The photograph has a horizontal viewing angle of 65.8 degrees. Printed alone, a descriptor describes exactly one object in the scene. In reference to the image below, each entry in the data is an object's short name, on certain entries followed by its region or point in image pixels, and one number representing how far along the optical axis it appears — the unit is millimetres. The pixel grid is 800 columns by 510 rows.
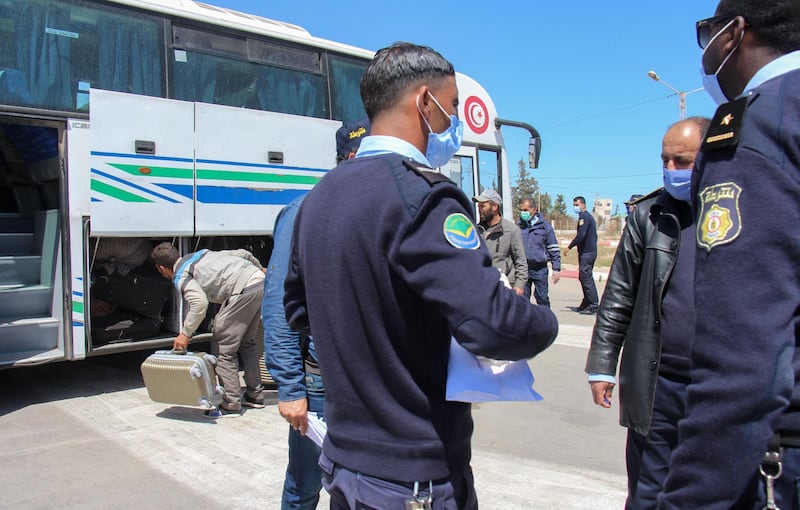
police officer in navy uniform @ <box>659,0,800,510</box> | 1238
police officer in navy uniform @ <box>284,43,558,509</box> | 1426
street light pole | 27075
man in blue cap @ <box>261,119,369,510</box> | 2553
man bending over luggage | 5492
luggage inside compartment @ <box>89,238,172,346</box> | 6418
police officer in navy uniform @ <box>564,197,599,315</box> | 11133
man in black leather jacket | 2273
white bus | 5641
